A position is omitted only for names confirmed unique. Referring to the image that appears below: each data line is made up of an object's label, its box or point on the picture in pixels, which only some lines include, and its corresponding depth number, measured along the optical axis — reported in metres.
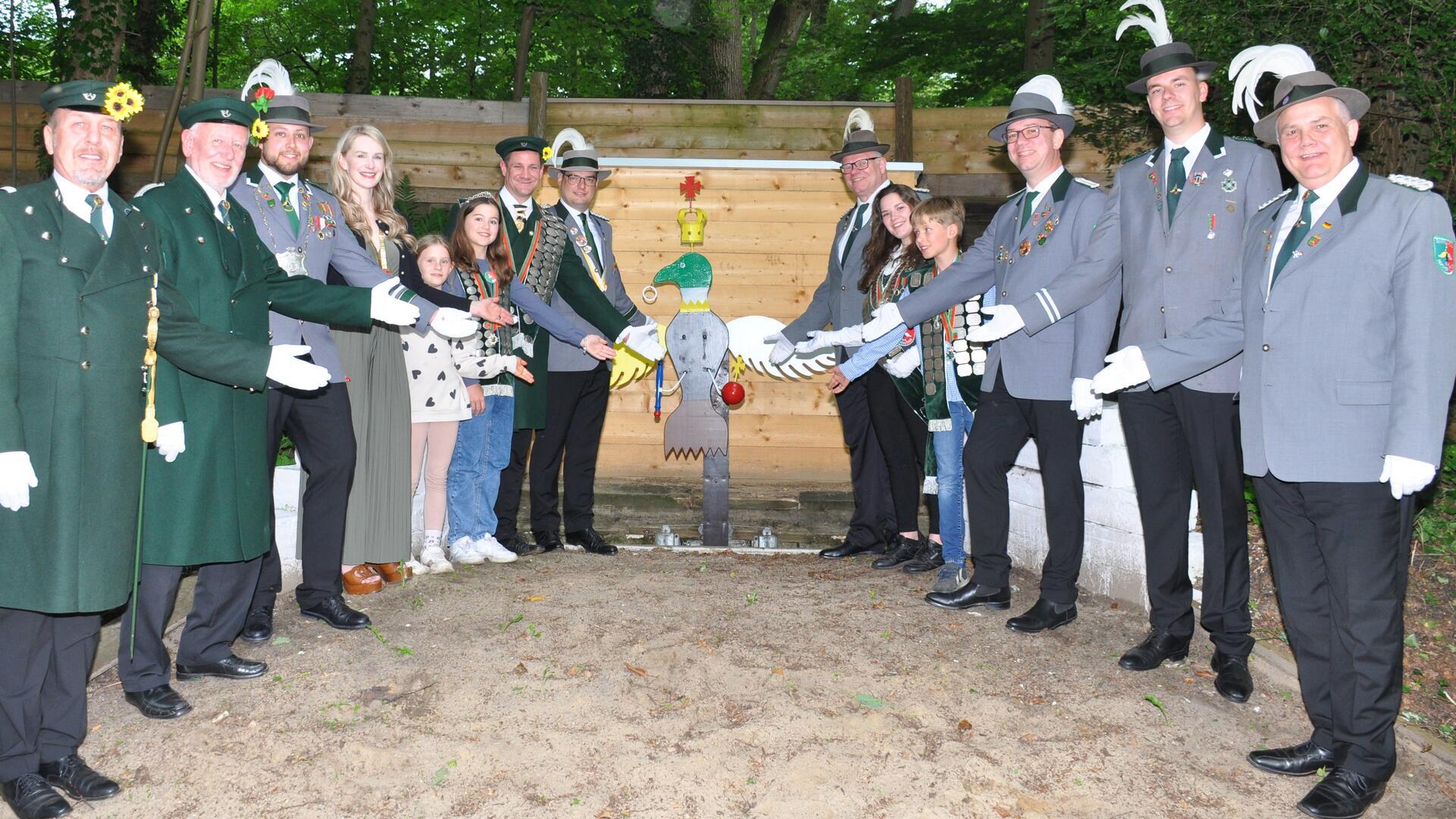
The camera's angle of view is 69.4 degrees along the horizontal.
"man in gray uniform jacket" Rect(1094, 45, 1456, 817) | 2.66
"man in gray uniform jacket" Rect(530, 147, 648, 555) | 5.43
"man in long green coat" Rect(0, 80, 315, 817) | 2.59
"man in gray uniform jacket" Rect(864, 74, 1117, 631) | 3.96
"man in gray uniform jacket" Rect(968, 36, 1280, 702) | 3.43
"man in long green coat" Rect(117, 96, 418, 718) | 3.16
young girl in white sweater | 4.75
